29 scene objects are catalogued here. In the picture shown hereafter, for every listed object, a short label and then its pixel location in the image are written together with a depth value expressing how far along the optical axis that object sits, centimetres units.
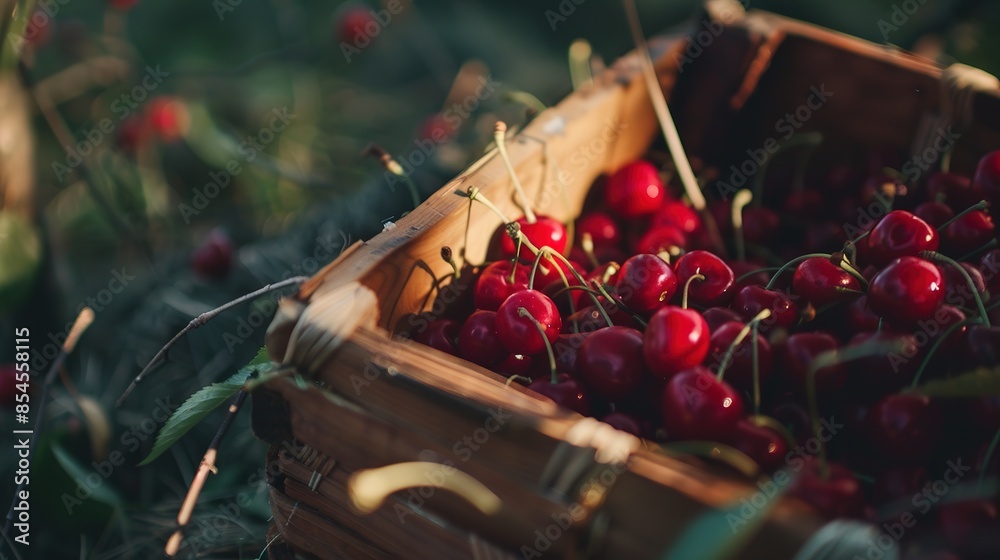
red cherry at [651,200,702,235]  64
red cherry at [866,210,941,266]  56
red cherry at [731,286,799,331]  56
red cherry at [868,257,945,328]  54
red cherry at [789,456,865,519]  50
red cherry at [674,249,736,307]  57
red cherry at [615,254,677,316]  56
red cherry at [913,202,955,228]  60
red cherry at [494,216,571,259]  60
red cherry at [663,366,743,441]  51
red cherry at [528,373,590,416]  54
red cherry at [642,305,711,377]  53
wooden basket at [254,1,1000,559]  49
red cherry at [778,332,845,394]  53
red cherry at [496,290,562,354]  55
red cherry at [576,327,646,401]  54
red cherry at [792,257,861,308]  56
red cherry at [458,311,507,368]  56
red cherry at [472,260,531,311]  58
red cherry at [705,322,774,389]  54
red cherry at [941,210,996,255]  58
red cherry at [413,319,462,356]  57
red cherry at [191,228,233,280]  74
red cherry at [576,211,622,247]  65
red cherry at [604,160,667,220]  65
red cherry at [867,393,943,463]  52
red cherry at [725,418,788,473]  51
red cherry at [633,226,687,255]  63
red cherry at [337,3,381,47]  97
